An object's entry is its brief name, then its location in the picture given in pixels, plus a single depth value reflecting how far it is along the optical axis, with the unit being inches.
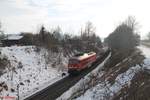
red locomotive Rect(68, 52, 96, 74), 1441.9
